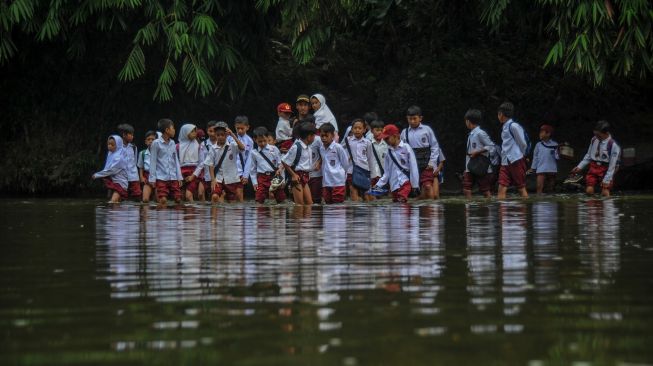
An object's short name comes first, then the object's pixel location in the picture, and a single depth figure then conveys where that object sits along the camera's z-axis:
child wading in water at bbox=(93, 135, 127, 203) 24.92
